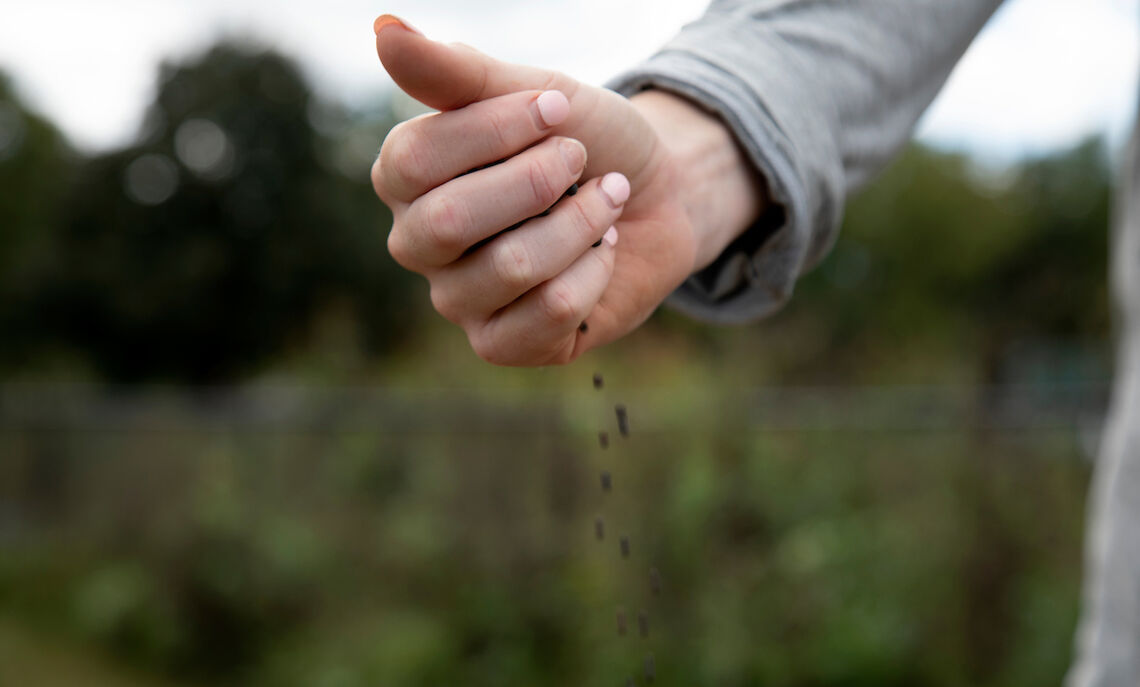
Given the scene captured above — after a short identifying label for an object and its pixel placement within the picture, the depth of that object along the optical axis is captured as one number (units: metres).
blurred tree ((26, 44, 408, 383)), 7.26
